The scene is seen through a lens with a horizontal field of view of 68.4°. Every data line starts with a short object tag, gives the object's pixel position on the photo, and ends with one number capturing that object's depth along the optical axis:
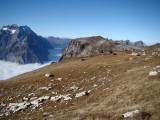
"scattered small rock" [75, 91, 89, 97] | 21.45
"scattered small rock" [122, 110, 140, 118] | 12.05
